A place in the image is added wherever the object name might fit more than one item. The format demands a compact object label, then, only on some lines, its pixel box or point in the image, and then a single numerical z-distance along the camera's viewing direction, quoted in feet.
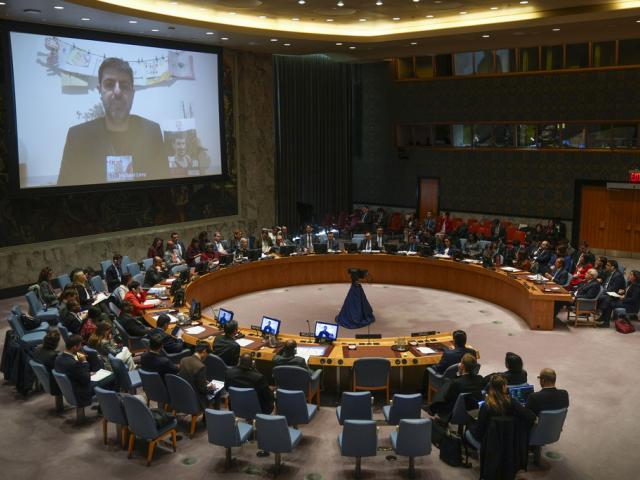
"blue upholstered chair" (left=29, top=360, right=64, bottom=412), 25.59
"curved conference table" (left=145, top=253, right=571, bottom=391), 27.58
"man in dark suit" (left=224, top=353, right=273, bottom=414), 23.21
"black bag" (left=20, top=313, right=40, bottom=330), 31.71
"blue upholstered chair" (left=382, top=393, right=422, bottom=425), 22.26
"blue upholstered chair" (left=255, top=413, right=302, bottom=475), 20.80
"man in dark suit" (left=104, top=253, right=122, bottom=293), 40.54
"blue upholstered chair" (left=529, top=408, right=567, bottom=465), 21.16
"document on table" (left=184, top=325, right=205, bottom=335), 30.22
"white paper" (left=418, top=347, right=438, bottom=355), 27.43
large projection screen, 44.73
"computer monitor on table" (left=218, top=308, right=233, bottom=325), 31.82
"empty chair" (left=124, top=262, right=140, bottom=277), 41.48
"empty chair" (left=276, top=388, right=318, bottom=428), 22.74
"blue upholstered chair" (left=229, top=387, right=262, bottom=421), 22.84
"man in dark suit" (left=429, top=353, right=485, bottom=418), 22.41
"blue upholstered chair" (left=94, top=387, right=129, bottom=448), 22.52
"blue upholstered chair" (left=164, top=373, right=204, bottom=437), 23.41
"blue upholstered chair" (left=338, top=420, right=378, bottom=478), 20.53
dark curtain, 67.72
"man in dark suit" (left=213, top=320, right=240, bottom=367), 26.76
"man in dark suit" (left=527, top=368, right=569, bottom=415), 21.29
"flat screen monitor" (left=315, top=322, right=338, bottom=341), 29.09
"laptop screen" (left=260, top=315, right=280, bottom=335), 29.25
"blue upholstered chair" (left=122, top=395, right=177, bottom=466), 21.71
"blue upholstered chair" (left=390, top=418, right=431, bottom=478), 20.40
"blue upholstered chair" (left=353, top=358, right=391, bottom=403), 25.91
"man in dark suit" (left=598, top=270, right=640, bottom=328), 37.88
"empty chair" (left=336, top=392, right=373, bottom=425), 22.46
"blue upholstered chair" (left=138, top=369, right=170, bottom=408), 24.13
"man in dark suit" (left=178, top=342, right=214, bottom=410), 23.61
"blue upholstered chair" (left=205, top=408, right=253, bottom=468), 21.21
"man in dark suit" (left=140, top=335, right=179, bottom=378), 24.59
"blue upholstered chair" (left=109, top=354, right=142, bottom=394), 25.31
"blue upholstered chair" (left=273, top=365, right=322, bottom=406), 24.73
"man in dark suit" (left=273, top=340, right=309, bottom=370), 25.09
